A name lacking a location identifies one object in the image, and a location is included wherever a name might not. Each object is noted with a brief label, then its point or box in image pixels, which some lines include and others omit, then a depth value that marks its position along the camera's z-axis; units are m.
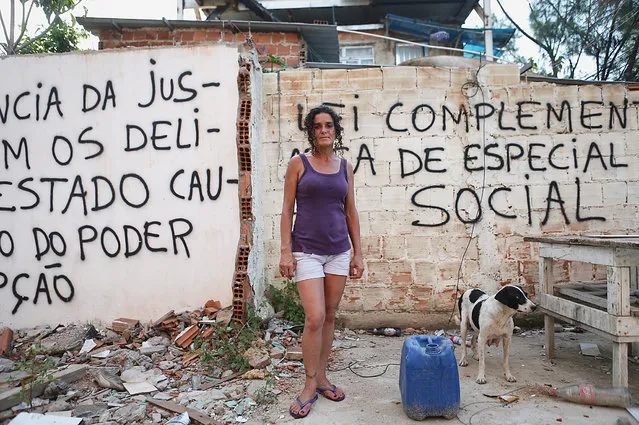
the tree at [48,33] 12.02
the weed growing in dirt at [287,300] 5.02
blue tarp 12.48
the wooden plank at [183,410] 3.08
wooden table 3.31
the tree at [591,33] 12.56
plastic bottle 3.21
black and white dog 3.51
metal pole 11.35
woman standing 3.07
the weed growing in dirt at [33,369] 3.46
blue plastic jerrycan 2.95
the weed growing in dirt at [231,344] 3.97
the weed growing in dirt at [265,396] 3.34
